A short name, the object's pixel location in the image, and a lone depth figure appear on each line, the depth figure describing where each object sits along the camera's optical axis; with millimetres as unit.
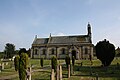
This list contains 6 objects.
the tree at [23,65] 10147
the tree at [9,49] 49511
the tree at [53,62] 14424
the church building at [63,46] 35924
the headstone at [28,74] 9084
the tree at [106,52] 19855
